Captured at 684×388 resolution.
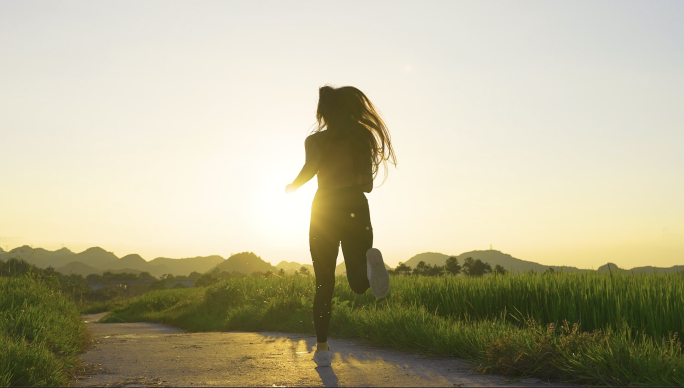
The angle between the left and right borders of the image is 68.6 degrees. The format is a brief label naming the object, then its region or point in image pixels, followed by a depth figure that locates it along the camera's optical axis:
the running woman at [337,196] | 4.09
